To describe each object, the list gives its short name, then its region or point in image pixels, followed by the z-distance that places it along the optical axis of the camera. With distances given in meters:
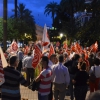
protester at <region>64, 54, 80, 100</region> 5.64
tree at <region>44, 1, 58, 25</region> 47.82
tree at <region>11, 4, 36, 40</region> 41.33
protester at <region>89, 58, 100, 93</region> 5.40
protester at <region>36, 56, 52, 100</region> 4.29
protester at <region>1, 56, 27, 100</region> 3.64
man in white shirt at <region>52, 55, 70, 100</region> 4.95
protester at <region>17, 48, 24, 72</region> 9.78
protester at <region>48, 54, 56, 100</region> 5.37
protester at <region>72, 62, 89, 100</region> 4.74
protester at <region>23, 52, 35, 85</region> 7.79
